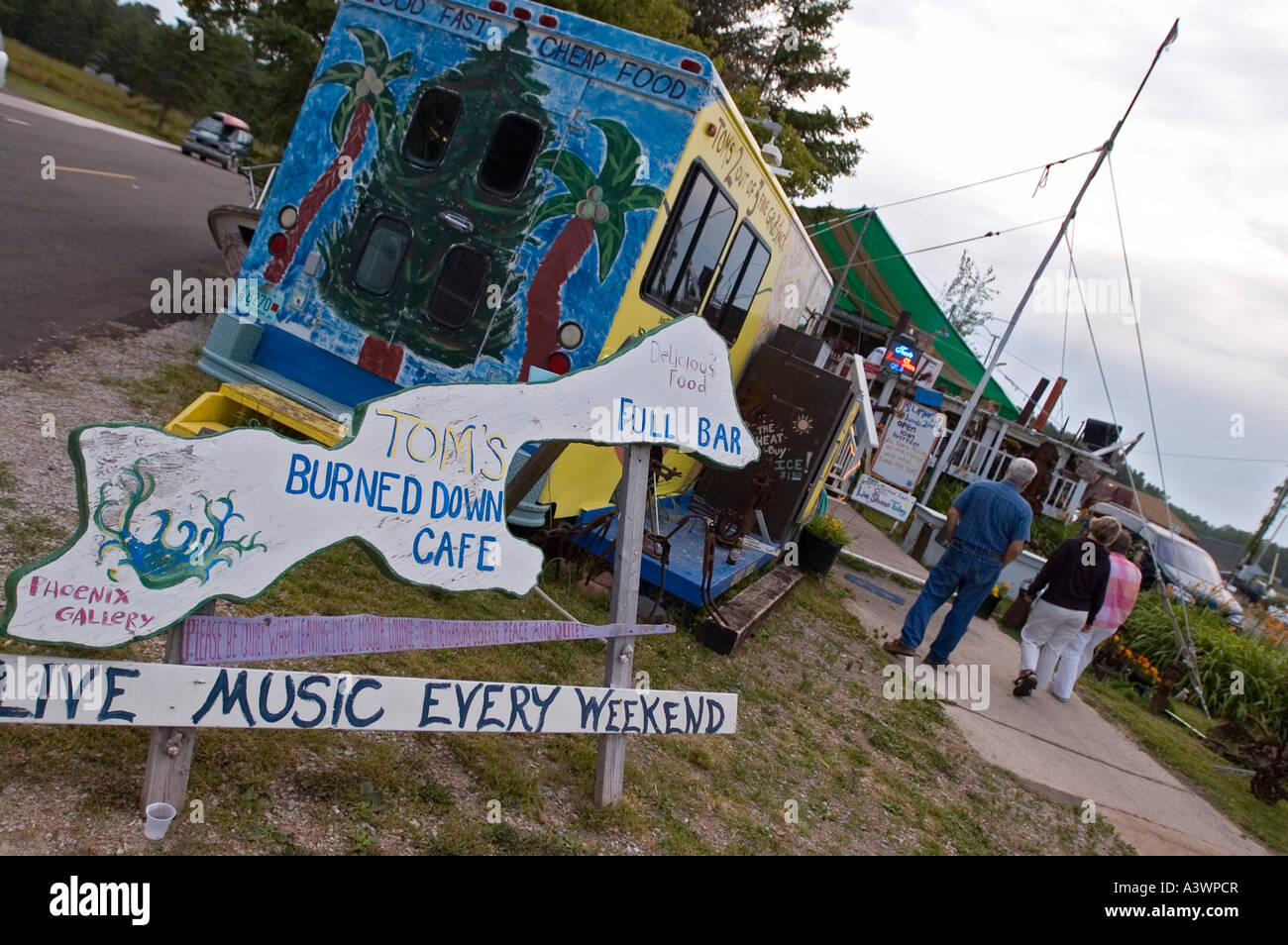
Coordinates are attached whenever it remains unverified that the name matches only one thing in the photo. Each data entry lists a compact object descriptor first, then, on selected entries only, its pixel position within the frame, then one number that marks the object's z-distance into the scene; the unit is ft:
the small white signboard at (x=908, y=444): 41.39
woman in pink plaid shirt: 26.68
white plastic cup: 9.02
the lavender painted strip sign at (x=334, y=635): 9.34
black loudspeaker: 80.74
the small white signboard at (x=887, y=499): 36.63
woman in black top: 25.16
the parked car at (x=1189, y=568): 65.26
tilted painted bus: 17.76
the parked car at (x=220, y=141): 99.96
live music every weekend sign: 8.38
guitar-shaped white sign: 8.38
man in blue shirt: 23.47
